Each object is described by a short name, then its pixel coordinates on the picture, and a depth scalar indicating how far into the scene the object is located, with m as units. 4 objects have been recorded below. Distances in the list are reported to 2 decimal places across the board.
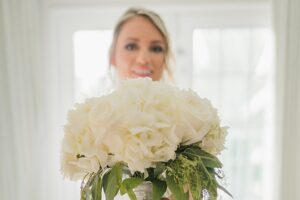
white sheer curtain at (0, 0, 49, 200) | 1.65
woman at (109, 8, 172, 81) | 1.36
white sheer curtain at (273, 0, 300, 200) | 1.70
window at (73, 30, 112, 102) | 1.93
